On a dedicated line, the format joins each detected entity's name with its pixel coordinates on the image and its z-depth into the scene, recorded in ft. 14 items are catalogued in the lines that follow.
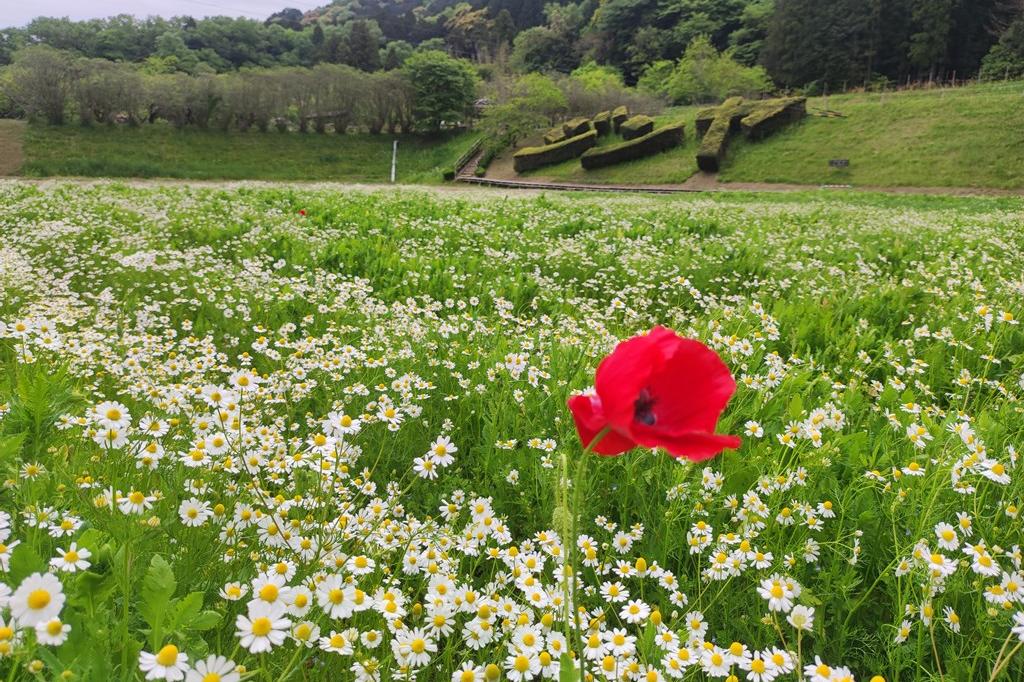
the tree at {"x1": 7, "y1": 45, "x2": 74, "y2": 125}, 134.00
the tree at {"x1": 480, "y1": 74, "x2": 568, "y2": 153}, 153.79
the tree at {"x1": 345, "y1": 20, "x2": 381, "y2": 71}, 321.52
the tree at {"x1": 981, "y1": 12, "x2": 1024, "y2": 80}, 171.53
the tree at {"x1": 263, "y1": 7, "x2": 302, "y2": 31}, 505.66
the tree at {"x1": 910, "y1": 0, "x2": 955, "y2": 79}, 192.95
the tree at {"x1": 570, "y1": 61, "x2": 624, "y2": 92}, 199.41
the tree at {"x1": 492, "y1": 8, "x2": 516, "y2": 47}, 419.95
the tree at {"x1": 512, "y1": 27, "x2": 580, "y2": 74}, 346.13
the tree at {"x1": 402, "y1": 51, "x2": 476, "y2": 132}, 176.76
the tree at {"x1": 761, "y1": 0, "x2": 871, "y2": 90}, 210.59
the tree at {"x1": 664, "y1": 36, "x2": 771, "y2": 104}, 186.80
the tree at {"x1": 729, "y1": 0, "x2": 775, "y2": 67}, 256.93
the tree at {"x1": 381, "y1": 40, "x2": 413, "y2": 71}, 327.88
